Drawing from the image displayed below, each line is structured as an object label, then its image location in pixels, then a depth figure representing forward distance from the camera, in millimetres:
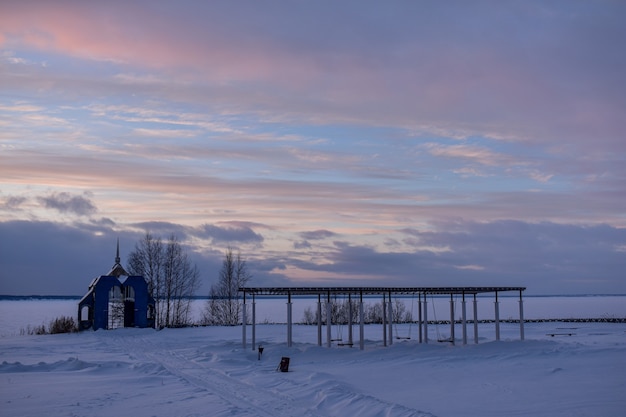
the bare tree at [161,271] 67250
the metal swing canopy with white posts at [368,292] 33156
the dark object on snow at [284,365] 26016
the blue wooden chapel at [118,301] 50094
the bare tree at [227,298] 70938
